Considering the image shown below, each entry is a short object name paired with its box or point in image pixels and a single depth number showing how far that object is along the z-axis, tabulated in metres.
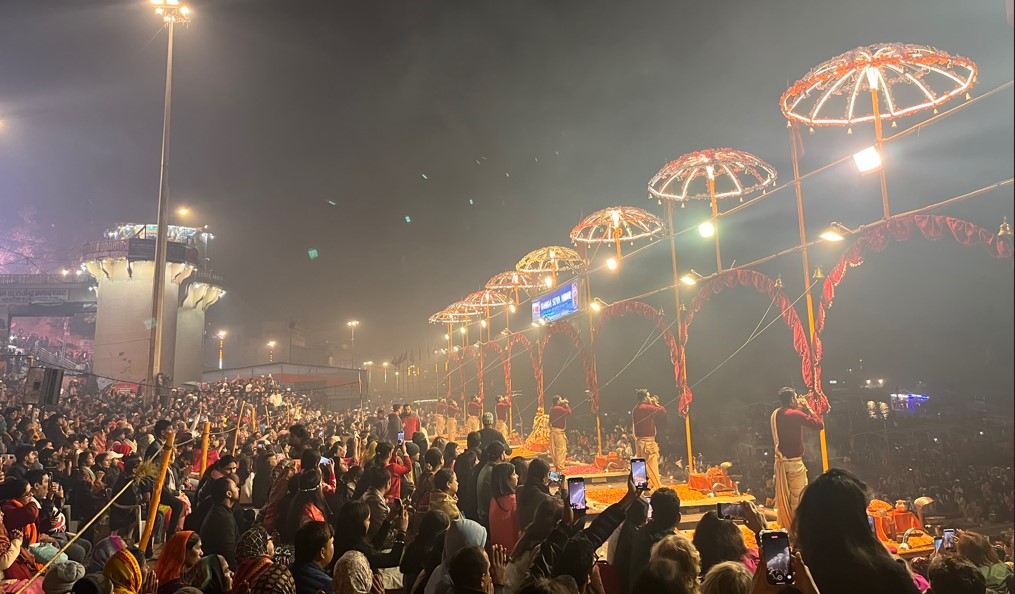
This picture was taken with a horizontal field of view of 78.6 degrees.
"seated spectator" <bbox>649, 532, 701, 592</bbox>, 3.24
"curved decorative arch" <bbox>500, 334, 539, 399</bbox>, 23.30
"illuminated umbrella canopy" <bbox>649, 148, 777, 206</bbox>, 11.97
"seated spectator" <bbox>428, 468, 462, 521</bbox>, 5.51
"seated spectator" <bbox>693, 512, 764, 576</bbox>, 3.77
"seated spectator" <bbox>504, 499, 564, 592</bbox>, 4.02
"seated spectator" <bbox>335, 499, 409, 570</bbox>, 4.93
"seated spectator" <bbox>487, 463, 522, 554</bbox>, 6.05
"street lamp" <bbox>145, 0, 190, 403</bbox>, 23.20
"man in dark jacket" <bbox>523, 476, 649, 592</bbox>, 3.46
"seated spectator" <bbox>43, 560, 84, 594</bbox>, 4.88
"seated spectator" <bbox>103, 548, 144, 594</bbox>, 4.50
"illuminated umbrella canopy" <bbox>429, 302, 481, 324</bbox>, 28.98
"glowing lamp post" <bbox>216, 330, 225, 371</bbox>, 73.72
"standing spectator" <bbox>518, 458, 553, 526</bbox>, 5.85
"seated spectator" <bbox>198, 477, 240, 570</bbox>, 5.39
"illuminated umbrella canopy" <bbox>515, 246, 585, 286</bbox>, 19.58
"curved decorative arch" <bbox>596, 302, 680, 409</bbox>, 14.36
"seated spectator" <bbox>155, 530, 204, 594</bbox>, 4.69
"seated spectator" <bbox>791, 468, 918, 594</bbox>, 2.87
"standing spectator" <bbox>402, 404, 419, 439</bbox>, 16.84
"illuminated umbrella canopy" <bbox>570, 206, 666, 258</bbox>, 15.73
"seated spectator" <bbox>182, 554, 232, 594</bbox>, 4.15
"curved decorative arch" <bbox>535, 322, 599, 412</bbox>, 17.22
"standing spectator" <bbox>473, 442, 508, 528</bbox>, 6.96
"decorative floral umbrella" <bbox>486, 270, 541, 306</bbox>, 23.70
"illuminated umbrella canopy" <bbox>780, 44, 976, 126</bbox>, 8.13
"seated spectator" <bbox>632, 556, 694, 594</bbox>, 2.99
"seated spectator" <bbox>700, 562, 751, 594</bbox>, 3.04
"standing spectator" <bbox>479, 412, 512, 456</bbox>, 9.67
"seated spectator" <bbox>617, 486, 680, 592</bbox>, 4.05
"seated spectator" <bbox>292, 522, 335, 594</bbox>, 4.04
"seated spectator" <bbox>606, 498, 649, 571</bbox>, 4.27
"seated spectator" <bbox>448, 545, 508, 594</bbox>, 3.36
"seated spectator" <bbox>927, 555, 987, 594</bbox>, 3.21
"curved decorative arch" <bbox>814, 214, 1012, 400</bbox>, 7.33
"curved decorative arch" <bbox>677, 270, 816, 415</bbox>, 10.01
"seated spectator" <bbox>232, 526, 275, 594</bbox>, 3.69
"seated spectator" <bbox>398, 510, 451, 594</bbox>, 4.75
